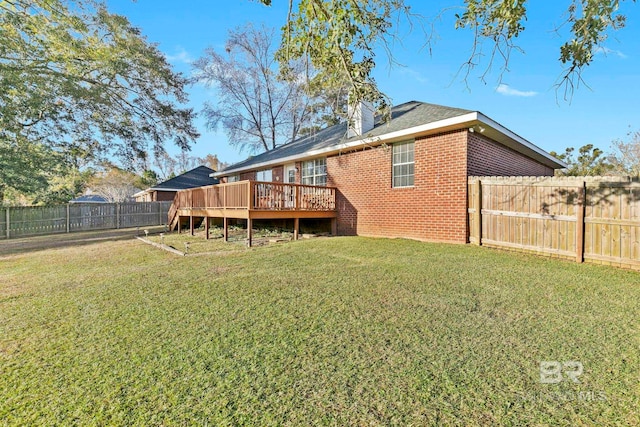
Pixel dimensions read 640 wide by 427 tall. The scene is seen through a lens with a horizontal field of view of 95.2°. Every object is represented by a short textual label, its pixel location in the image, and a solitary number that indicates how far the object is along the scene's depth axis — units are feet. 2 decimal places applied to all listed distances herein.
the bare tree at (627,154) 67.52
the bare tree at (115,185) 113.70
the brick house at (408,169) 26.17
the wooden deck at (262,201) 30.19
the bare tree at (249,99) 77.05
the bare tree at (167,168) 143.84
